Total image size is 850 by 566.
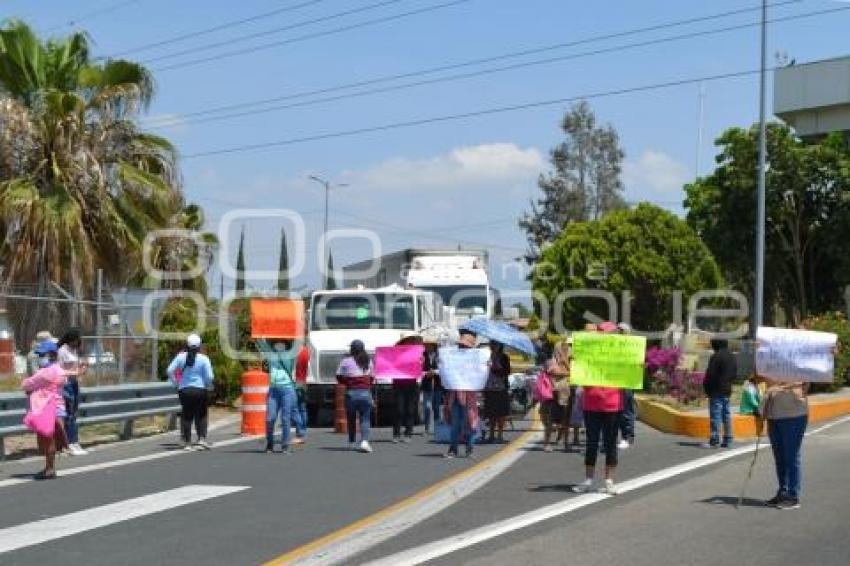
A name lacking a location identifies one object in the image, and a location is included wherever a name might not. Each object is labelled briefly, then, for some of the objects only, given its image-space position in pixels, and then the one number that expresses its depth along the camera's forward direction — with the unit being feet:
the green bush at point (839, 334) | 94.73
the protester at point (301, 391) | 57.67
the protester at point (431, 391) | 64.28
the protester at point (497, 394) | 59.00
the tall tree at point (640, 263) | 152.97
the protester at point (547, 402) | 56.13
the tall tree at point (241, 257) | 258.57
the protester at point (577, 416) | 55.01
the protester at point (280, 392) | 53.16
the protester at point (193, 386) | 55.47
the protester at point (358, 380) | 54.29
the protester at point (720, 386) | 55.57
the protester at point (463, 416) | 50.96
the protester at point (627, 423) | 56.44
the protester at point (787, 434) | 35.88
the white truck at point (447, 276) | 106.11
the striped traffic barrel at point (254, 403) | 63.67
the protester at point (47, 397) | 43.73
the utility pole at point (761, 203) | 92.38
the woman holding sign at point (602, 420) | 38.86
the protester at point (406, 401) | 60.95
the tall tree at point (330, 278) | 157.01
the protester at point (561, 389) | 55.62
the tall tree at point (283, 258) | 281.66
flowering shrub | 77.30
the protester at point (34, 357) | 51.16
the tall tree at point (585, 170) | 221.25
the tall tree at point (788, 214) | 113.70
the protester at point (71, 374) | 52.11
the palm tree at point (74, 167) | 71.26
